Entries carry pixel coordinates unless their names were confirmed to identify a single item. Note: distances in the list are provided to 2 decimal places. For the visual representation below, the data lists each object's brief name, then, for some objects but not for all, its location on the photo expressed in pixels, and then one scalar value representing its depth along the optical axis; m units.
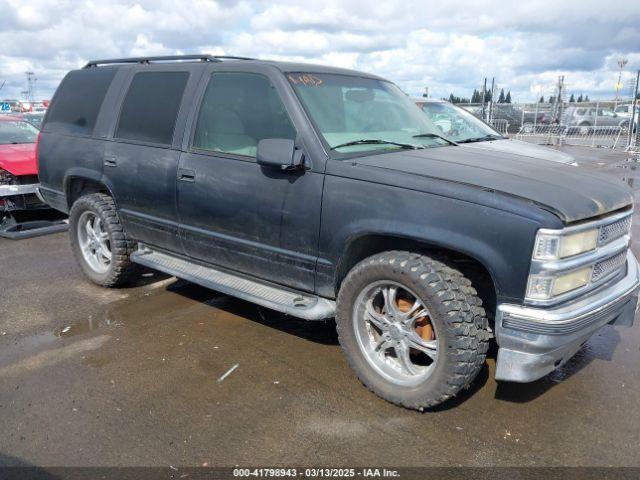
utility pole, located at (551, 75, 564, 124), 25.38
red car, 7.20
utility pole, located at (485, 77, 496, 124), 24.75
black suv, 2.87
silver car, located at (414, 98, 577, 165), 7.36
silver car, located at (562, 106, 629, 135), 27.14
